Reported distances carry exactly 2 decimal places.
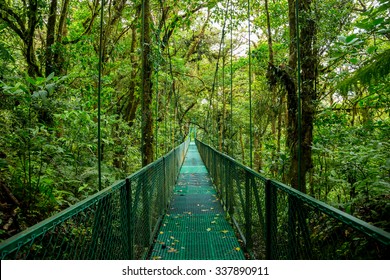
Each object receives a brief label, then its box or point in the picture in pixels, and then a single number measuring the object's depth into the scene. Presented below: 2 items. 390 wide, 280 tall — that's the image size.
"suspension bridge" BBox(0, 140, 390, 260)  1.20
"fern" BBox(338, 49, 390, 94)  1.72
